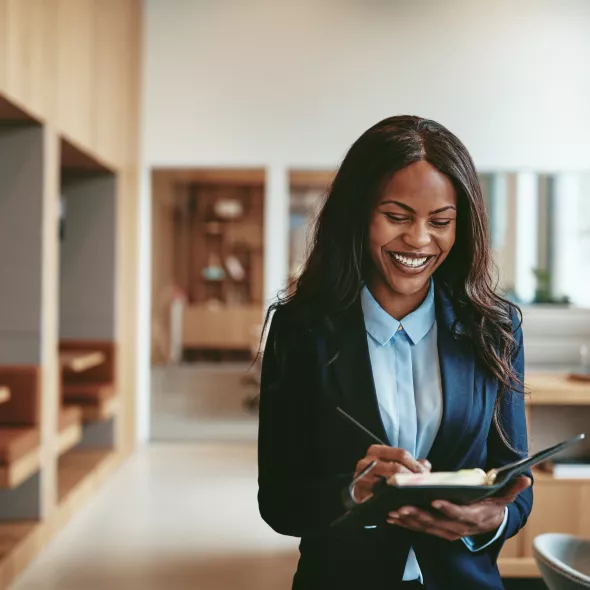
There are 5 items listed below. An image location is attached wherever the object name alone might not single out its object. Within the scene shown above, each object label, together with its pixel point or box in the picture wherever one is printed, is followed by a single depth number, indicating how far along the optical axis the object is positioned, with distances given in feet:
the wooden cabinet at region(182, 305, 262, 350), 39.29
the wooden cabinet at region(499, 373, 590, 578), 10.34
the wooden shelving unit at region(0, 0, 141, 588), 11.27
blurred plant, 16.04
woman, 3.74
